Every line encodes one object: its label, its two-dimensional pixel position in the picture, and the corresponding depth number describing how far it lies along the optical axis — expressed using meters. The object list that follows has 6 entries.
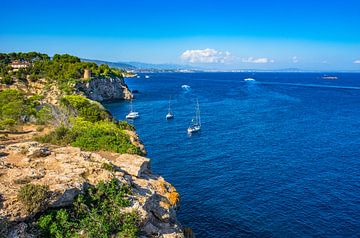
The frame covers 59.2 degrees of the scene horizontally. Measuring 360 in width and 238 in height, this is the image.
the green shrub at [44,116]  41.67
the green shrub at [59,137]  28.72
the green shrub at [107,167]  21.34
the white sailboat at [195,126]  67.14
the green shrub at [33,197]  15.84
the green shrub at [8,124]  37.00
